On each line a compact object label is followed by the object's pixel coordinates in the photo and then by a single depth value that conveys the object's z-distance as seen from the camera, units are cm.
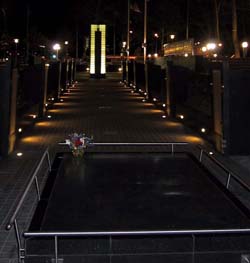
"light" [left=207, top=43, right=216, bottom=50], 4506
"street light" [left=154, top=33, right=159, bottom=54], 6067
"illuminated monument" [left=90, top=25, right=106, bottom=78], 3952
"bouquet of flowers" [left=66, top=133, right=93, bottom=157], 565
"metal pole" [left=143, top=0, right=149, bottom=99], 1996
